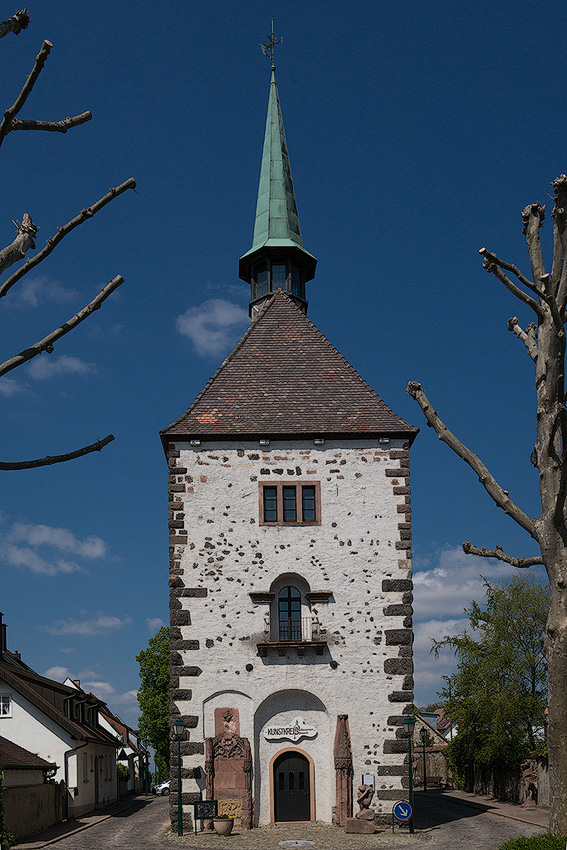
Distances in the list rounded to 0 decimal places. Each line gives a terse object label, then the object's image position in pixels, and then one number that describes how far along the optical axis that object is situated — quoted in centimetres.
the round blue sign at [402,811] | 2008
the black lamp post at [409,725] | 2194
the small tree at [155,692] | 4169
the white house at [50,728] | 2903
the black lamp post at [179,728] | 2183
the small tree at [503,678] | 3133
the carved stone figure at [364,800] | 2116
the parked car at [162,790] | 4960
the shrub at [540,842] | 1055
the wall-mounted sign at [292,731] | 2234
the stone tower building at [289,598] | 2205
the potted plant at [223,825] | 2072
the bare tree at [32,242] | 601
